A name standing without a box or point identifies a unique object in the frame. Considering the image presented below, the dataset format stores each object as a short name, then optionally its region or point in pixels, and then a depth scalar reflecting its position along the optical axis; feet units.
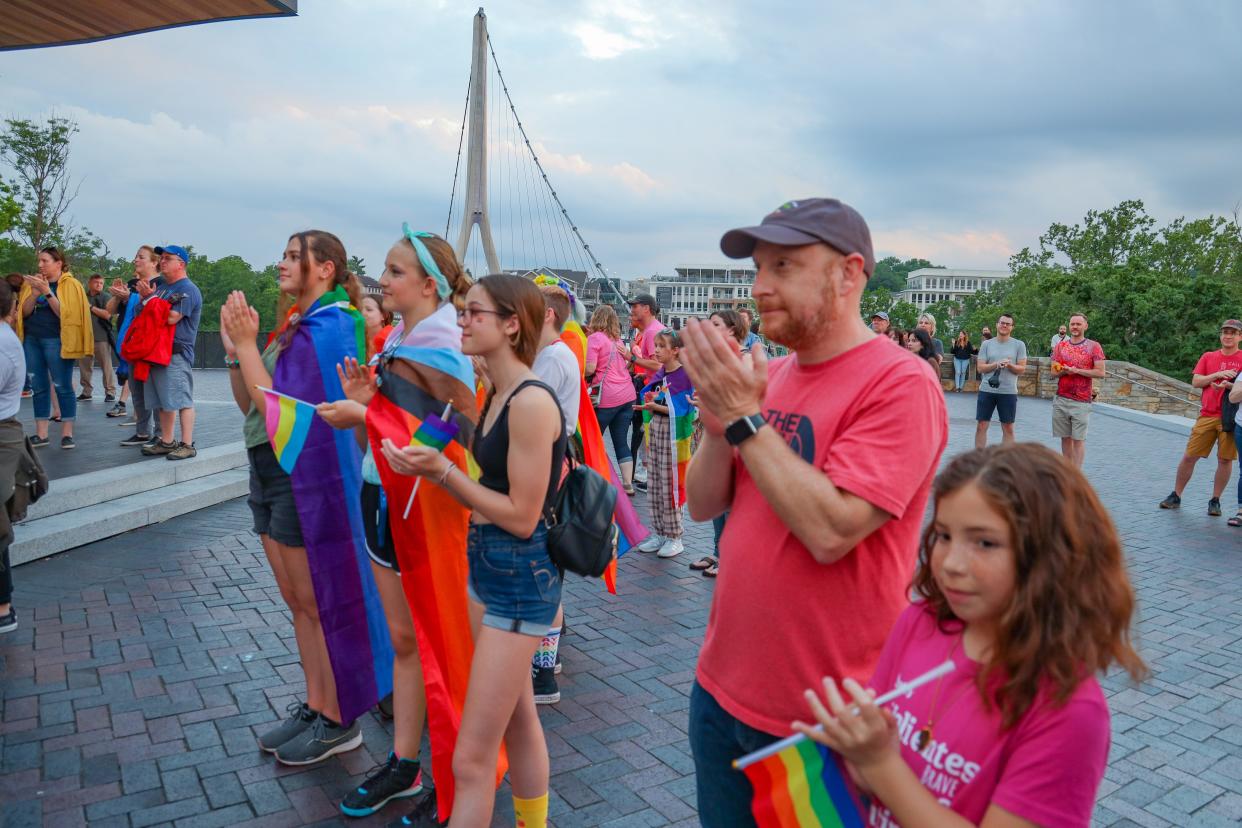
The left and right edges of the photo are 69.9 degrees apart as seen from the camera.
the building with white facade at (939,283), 582.35
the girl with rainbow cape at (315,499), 10.93
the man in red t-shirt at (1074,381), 31.27
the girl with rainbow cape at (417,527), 9.98
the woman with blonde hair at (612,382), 26.45
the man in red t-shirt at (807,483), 5.36
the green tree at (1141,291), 114.01
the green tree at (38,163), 98.53
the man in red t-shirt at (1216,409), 28.02
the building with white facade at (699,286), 541.75
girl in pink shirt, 4.33
